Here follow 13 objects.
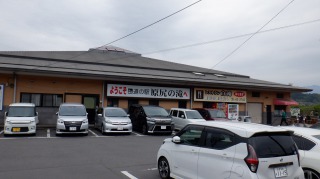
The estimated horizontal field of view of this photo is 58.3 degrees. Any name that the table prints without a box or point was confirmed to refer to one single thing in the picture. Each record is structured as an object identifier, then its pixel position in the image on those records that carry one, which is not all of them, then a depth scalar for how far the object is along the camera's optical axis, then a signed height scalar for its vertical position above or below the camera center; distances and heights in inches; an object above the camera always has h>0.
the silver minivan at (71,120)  574.6 -46.7
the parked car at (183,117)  706.8 -44.6
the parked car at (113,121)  615.2 -50.8
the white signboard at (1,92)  730.8 +8.9
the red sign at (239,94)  1035.3 +22.0
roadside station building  751.7 +37.9
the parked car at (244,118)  932.9 -61.1
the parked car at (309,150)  235.1 -41.8
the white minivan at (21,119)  553.9 -45.4
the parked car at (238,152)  191.5 -38.0
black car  647.1 -49.0
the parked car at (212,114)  778.0 -40.0
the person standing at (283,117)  993.4 -57.9
